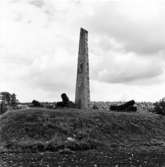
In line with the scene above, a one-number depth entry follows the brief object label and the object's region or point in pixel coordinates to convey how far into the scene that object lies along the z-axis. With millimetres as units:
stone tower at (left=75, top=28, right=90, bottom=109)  40031
